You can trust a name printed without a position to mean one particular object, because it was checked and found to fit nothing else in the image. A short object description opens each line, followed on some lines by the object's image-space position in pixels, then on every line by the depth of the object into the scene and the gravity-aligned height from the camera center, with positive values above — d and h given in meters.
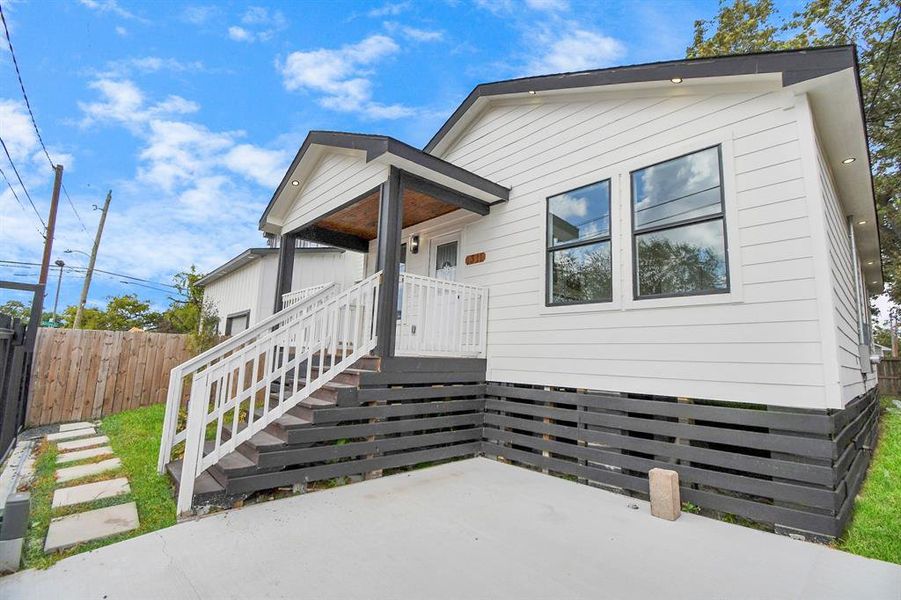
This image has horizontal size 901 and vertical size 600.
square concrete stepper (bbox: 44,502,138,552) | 2.52 -1.25
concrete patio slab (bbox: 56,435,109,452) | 4.84 -1.28
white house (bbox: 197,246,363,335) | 9.92 +1.85
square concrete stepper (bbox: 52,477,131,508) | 3.19 -1.26
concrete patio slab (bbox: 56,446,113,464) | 4.36 -1.28
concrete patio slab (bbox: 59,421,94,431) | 5.96 -1.31
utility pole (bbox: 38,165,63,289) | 10.80 +2.69
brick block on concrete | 3.18 -1.06
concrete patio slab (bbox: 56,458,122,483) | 3.78 -1.27
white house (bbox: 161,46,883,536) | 3.09 +0.73
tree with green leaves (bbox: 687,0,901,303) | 9.59 +8.35
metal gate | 3.97 -0.28
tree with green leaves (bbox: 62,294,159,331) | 17.02 +1.08
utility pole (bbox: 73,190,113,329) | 14.61 +2.48
